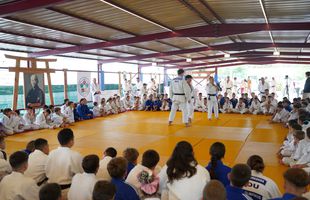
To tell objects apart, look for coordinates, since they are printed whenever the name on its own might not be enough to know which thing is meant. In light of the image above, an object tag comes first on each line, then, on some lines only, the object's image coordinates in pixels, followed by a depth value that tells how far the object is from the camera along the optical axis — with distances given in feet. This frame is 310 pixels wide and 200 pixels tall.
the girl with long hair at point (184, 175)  8.60
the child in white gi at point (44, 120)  32.24
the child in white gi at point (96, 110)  42.50
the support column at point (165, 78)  85.85
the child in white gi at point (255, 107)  42.80
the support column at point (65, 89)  42.30
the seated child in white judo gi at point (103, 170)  11.99
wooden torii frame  34.24
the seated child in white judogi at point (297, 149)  15.61
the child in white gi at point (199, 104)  47.88
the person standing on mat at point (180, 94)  30.89
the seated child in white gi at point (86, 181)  9.55
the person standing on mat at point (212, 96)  37.50
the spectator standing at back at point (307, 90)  36.02
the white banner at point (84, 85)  44.32
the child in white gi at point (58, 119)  32.94
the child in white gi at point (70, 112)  36.11
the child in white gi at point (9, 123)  28.94
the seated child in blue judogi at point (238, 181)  8.13
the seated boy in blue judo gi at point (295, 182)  7.54
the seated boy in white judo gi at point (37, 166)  12.44
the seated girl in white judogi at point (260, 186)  9.38
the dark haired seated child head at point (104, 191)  7.48
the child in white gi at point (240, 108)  43.97
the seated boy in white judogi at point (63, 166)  11.84
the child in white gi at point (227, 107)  45.49
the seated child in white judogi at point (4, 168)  12.34
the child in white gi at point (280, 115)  32.09
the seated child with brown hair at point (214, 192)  6.79
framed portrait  36.70
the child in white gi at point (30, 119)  31.78
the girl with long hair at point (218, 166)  10.48
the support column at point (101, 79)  59.43
